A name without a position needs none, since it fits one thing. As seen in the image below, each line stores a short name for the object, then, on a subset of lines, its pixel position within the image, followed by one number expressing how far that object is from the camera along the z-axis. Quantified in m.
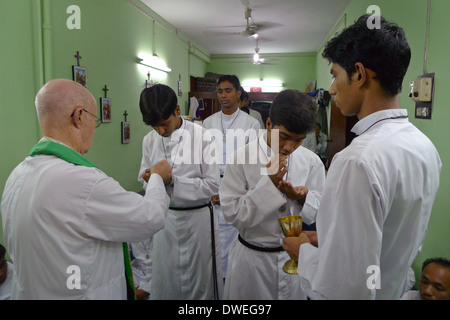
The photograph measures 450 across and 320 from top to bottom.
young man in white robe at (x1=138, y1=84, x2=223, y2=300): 2.24
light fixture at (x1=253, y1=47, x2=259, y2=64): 7.44
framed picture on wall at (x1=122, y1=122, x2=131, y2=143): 4.22
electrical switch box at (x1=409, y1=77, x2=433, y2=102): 2.00
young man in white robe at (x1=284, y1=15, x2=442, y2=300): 0.85
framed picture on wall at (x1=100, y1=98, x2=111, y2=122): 3.72
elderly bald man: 1.08
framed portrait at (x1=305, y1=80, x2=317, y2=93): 8.87
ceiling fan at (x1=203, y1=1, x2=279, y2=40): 4.99
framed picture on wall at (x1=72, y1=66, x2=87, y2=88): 3.14
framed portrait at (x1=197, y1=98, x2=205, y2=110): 7.45
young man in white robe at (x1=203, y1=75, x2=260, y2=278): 3.76
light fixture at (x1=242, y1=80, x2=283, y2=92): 9.68
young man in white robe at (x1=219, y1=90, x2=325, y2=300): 1.47
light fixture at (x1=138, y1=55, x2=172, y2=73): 4.69
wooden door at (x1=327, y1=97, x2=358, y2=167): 4.09
